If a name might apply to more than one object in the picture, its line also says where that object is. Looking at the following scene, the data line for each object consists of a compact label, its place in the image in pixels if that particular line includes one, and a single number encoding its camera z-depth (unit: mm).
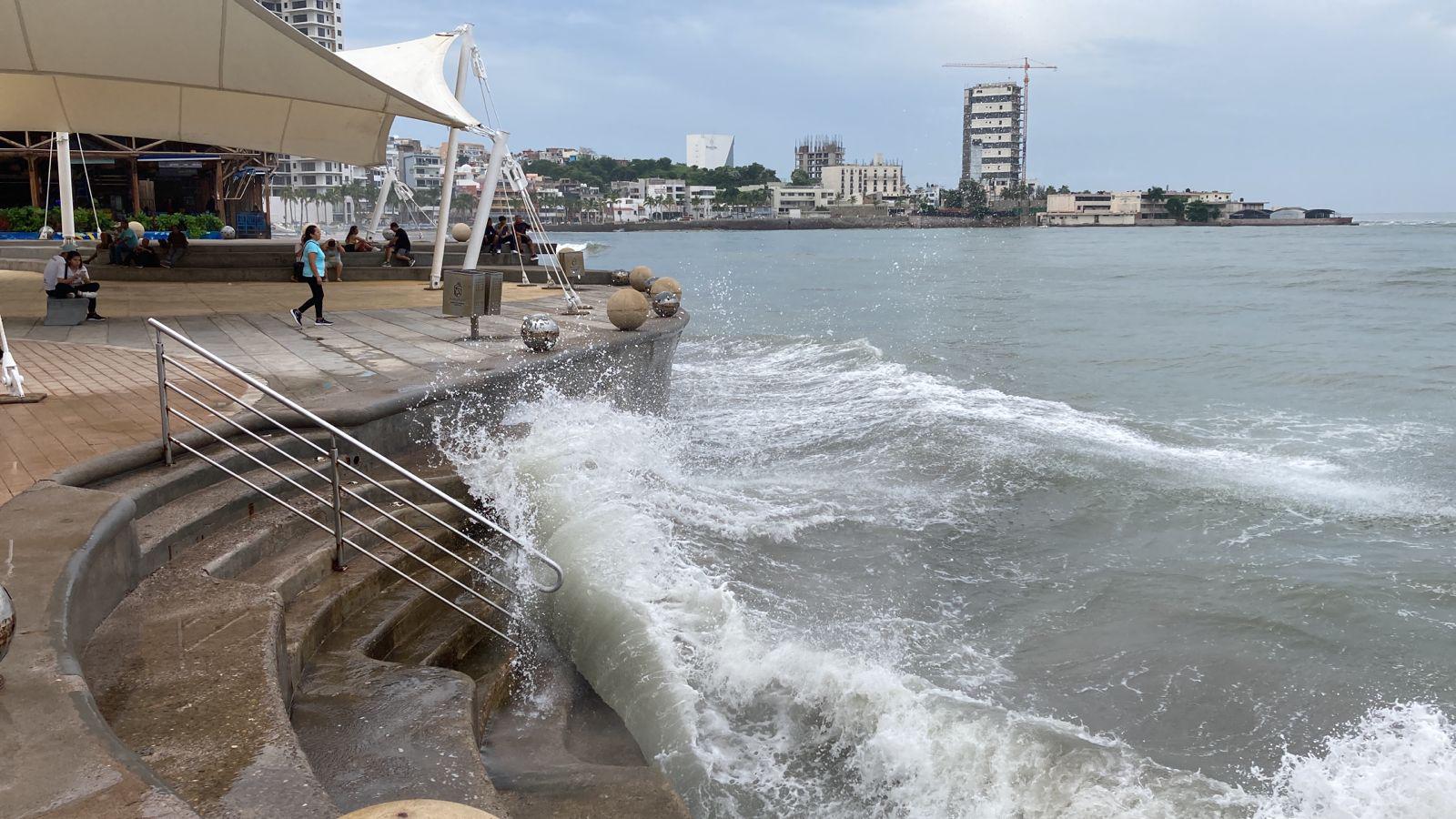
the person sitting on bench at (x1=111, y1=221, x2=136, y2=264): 22750
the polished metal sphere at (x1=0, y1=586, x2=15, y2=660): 3498
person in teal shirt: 14820
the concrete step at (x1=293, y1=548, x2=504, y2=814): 4383
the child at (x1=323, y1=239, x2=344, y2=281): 22719
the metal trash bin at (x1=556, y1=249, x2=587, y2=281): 23016
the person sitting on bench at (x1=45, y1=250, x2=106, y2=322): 14188
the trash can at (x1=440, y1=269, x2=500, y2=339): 14016
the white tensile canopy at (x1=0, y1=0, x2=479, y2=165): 13414
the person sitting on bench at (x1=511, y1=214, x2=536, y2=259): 24789
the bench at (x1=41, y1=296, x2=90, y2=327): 14094
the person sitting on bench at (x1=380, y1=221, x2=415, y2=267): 24438
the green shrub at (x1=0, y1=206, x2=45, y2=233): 35812
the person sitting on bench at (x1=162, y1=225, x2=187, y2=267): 22438
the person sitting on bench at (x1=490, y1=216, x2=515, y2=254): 25281
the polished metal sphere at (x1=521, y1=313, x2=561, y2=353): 12461
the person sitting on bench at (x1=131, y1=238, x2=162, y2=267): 22578
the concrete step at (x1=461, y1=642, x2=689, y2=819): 4738
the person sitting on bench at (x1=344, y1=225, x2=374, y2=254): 25719
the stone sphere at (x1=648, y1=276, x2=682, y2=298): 18047
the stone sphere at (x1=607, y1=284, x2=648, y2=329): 14984
